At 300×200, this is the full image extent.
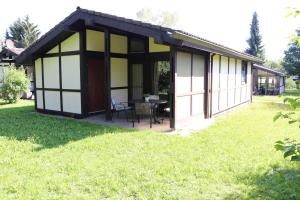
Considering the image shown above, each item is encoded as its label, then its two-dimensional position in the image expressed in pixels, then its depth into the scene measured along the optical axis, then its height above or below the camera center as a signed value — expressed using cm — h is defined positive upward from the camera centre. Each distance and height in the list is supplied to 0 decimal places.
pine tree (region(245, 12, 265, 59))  4022 +715
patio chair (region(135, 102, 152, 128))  806 -65
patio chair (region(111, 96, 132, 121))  930 -65
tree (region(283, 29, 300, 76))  3370 +342
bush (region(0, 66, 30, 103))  1452 +28
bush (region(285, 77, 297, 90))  3655 +47
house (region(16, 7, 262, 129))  805 +76
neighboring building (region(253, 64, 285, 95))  2678 +59
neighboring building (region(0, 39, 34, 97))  1812 +214
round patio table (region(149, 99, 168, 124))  835 -59
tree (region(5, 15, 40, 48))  3853 +882
